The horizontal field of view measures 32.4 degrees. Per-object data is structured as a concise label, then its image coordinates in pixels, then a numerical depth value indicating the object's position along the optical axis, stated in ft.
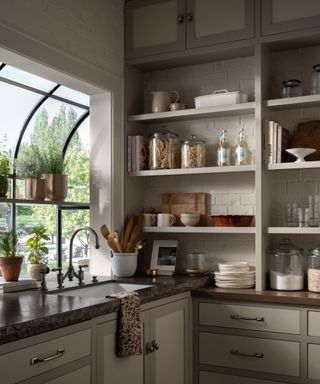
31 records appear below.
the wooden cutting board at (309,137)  11.54
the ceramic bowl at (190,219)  12.37
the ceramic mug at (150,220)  12.91
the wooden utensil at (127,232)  12.32
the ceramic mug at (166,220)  12.65
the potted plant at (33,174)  10.76
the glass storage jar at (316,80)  11.23
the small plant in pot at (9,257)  9.98
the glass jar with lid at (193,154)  12.35
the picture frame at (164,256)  12.64
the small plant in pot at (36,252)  10.65
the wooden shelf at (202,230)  11.59
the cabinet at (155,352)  8.46
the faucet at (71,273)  10.30
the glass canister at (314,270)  10.81
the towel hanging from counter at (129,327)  8.71
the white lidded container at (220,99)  11.96
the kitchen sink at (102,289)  10.57
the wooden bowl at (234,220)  11.80
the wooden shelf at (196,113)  11.80
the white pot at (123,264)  11.99
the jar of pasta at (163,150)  12.59
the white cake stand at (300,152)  11.02
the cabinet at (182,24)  11.75
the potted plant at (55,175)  11.09
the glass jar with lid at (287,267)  11.12
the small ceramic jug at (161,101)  12.83
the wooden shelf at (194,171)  11.64
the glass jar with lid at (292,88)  11.45
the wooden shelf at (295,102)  10.99
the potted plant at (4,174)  9.89
